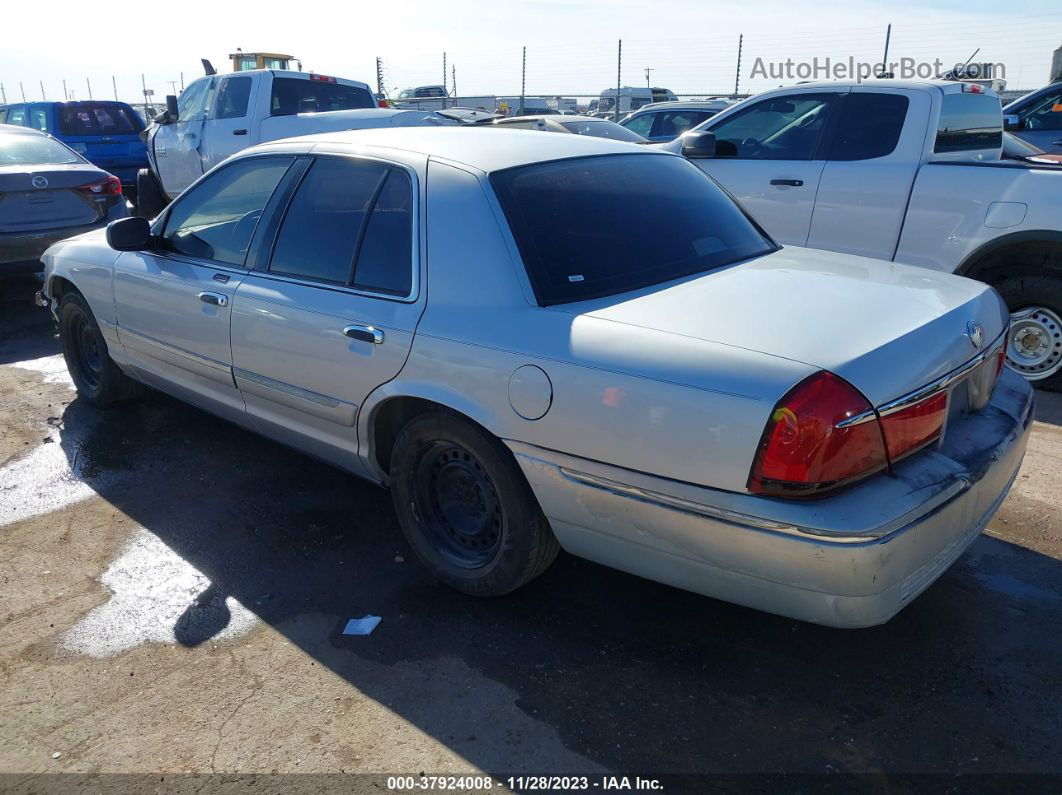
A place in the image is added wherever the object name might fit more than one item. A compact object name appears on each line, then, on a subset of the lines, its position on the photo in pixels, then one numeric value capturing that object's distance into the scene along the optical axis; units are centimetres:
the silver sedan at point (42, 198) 748
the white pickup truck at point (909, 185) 526
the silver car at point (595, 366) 241
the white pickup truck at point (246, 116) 1047
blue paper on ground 316
